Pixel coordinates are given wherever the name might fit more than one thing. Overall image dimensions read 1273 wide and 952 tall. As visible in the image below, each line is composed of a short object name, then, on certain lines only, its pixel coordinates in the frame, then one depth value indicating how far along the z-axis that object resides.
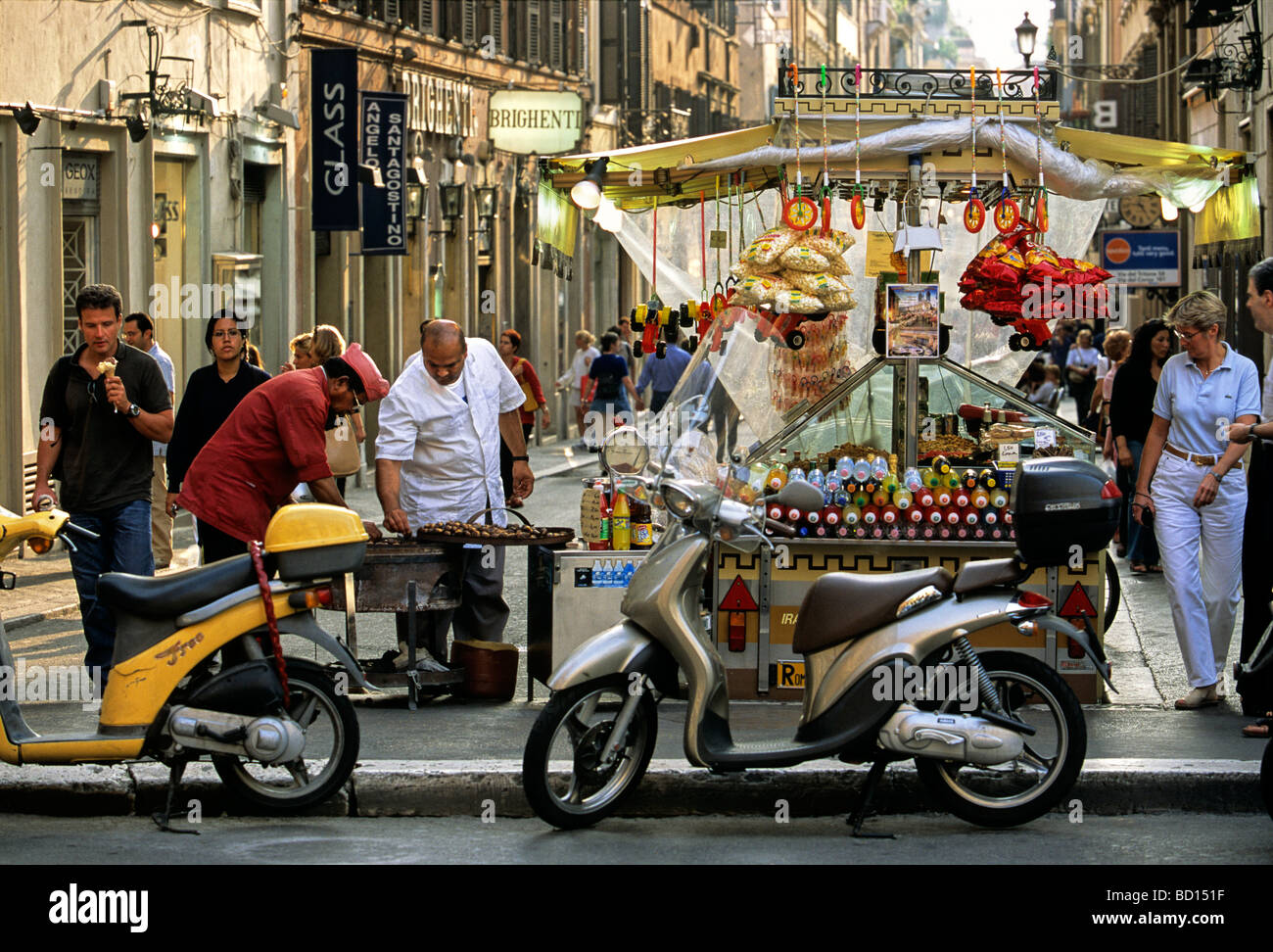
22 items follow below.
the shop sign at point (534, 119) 28.78
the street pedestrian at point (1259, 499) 8.73
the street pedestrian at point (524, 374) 20.88
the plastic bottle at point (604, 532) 9.70
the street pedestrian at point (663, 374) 22.91
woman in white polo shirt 9.15
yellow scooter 7.16
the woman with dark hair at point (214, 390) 10.80
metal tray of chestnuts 9.13
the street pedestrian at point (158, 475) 13.72
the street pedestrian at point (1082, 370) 31.28
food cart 9.41
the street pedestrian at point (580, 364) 28.98
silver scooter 7.04
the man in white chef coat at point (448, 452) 9.69
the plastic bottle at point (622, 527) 9.61
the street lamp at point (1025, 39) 19.67
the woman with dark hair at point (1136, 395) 13.40
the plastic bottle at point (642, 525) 9.69
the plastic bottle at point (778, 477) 9.52
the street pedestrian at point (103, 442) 9.31
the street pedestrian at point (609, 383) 25.88
